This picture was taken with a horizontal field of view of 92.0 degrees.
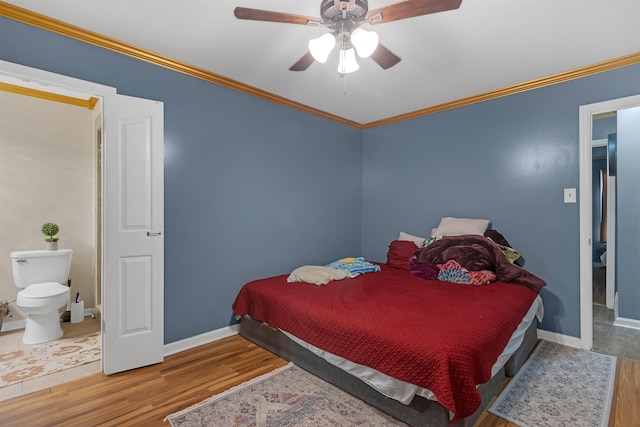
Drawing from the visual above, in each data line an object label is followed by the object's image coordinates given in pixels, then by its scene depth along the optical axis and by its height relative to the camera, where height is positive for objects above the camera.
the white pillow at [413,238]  3.60 -0.32
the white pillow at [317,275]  2.86 -0.61
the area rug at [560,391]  1.81 -1.20
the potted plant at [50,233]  3.17 -0.22
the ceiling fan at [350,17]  1.52 +1.02
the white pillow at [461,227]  3.15 -0.15
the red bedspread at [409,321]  1.52 -0.69
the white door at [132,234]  2.26 -0.17
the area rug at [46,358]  2.26 -1.19
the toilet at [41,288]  2.72 -0.72
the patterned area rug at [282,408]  1.76 -1.19
